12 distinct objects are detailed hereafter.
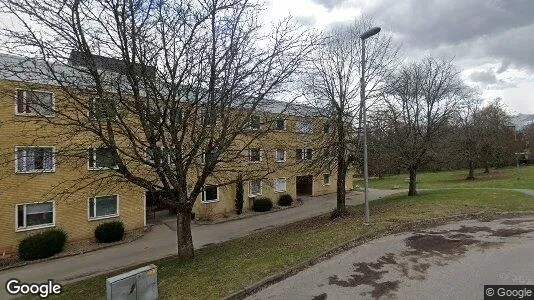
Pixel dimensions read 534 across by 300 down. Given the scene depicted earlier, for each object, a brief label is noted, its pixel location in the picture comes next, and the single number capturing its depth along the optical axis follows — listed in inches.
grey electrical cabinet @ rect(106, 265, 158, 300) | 220.7
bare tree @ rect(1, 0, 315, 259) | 311.4
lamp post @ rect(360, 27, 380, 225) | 451.2
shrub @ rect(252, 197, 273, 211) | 944.9
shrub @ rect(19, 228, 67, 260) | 567.8
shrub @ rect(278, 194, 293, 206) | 1021.8
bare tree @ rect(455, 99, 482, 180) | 1390.3
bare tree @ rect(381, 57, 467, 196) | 780.6
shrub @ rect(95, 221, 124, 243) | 659.4
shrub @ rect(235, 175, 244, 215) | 914.7
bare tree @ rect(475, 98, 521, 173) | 1461.6
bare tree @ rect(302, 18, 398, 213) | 608.4
